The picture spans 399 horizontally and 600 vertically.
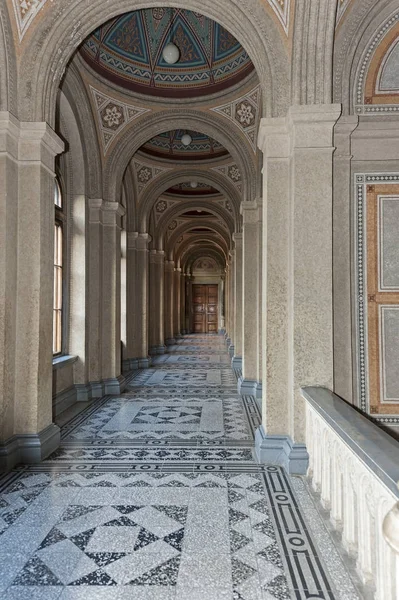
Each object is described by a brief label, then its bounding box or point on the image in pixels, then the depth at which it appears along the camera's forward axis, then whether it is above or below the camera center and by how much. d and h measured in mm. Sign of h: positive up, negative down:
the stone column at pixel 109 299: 8102 +274
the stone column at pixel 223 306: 27672 +438
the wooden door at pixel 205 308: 28266 +310
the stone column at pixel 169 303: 18828 +457
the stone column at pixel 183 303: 25250 +599
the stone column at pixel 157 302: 15078 +396
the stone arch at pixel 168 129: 8227 +3520
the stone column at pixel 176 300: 21433 +647
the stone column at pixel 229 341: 14397 -1168
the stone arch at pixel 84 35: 4488 +3008
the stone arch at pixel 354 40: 4512 +3022
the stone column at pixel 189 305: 27484 +509
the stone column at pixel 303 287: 4207 +254
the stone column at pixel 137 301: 11477 +341
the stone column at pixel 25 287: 4352 +291
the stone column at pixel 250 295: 8141 +339
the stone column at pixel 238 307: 11336 +153
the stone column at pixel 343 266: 4629 +514
